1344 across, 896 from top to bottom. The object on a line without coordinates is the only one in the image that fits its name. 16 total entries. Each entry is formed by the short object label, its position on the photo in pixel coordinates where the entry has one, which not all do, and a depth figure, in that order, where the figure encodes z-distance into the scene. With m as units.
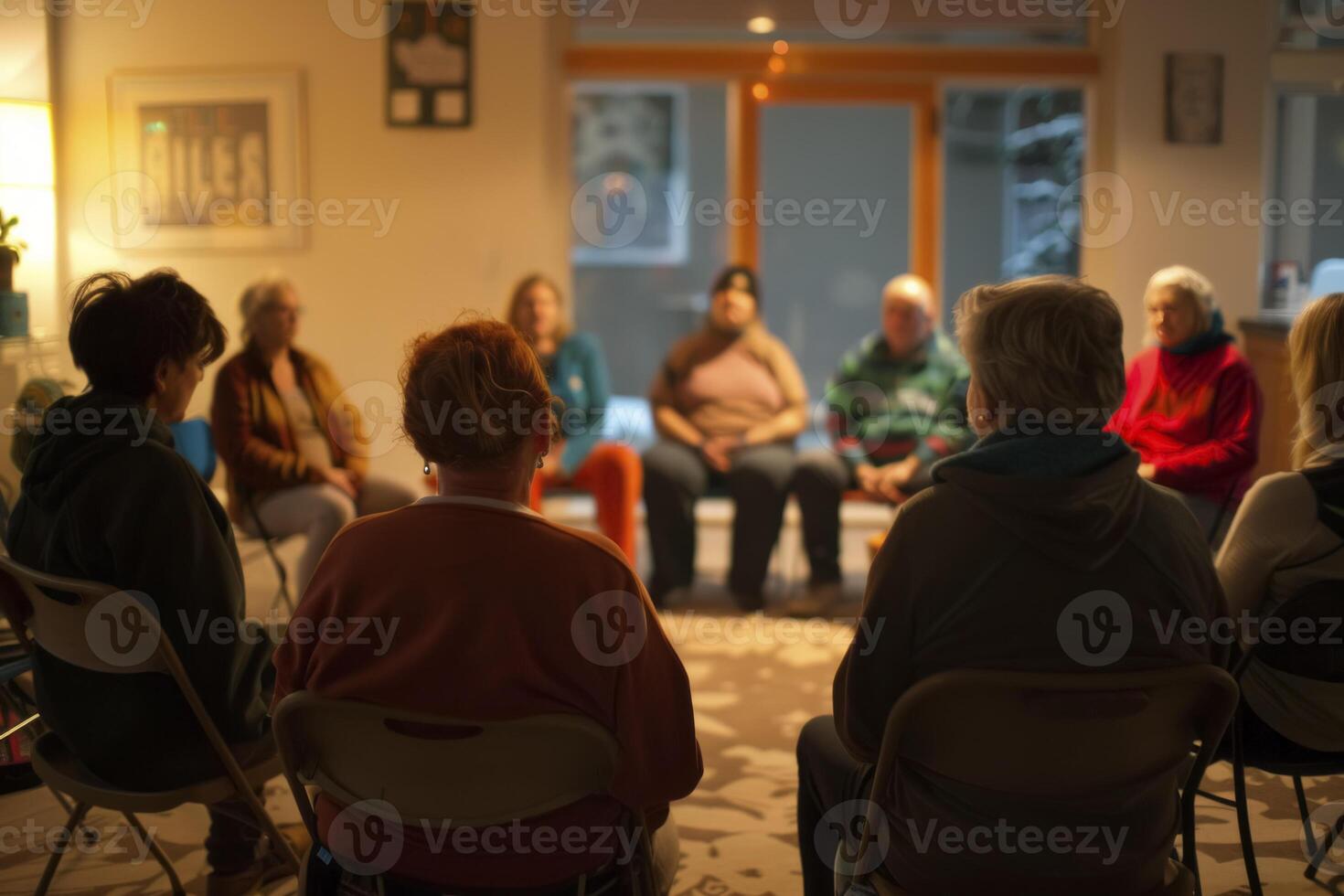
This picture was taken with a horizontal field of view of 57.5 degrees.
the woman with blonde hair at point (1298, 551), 2.01
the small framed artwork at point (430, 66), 5.39
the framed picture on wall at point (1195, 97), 5.43
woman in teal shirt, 4.59
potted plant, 3.85
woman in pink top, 4.67
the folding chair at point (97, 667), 1.83
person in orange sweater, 1.44
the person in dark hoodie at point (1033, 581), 1.49
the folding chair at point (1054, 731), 1.41
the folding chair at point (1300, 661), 1.87
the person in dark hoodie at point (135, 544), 1.94
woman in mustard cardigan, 3.90
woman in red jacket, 3.57
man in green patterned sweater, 4.62
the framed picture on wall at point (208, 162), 5.51
